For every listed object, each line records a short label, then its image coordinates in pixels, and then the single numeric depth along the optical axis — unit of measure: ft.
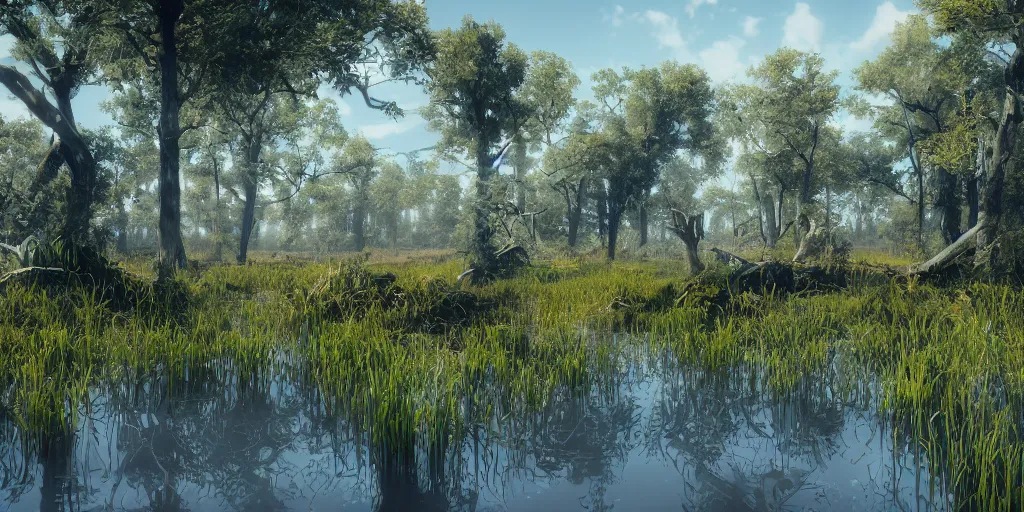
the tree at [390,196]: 205.77
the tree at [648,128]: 99.71
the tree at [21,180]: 57.57
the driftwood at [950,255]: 45.91
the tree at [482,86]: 85.81
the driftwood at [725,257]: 49.84
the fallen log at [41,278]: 32.53
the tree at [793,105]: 114.21
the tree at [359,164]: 110.73
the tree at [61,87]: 61.93
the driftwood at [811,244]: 61.62
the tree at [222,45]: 56.24
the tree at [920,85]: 98.89
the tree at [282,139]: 97.66
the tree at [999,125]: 45.21
